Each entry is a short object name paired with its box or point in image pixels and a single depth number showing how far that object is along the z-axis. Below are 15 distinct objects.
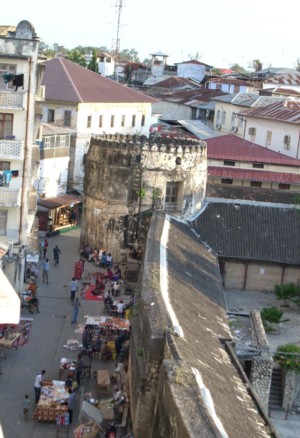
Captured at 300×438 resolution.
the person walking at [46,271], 30.95
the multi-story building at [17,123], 27.56
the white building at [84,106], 46.28
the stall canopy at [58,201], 39.53
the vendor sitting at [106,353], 23.41
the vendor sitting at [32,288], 28.60
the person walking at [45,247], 34.75
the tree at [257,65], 109.70
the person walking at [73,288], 28.83
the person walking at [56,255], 33.56
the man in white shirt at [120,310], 27.16
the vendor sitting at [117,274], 31.56
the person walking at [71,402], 19.58
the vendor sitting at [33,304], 27.19
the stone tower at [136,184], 32.66
